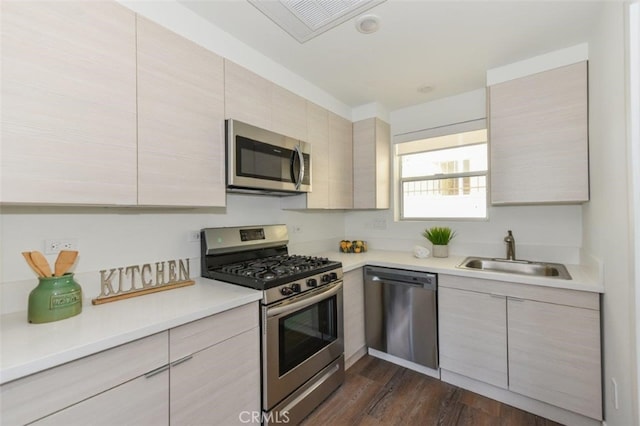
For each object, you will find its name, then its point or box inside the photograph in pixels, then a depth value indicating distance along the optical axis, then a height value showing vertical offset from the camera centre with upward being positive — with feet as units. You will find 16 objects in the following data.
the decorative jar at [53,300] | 3.64 -1.17
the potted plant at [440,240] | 8.58 -0.94
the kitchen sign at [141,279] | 4.75 -1.27
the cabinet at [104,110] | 3.32 +1.56
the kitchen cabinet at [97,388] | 2.75 -1.98
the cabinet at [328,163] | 7.92 +1.58
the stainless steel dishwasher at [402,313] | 7.18 -2.87
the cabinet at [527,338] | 5.35 -2.86
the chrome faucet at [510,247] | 7.72 -1.08
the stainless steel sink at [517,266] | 7.03 -1.56
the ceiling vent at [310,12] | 4.92 +3.81
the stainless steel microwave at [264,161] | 5.60 +1.20
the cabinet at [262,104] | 5.78 +2.61
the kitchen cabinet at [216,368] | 3.96 -2.50
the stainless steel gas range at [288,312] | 5.13 -2.15
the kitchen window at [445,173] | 8.83 +1.30
